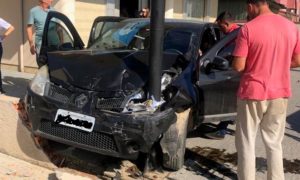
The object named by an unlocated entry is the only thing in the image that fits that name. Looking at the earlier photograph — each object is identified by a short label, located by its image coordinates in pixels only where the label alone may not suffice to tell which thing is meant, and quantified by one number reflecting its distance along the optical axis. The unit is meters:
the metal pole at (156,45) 4.66
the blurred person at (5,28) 7.88
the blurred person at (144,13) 9.66
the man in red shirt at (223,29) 6.74
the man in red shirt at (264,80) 4.15
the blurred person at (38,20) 7.54
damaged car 4.50
